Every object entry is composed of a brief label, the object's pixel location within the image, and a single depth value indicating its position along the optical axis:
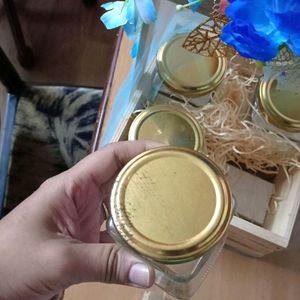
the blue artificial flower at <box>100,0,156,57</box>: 0.47
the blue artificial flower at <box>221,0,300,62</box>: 0.37
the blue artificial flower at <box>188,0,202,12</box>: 0.46
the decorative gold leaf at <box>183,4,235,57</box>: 0.48
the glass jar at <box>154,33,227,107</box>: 0.59
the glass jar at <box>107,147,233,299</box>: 0.37
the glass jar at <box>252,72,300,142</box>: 0.57
